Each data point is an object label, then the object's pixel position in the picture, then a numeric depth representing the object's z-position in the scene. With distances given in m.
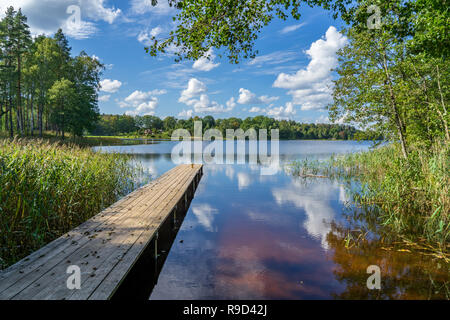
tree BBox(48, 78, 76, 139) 25.92
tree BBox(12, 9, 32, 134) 24.33
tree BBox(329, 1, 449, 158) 8.16
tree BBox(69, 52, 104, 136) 28.84
